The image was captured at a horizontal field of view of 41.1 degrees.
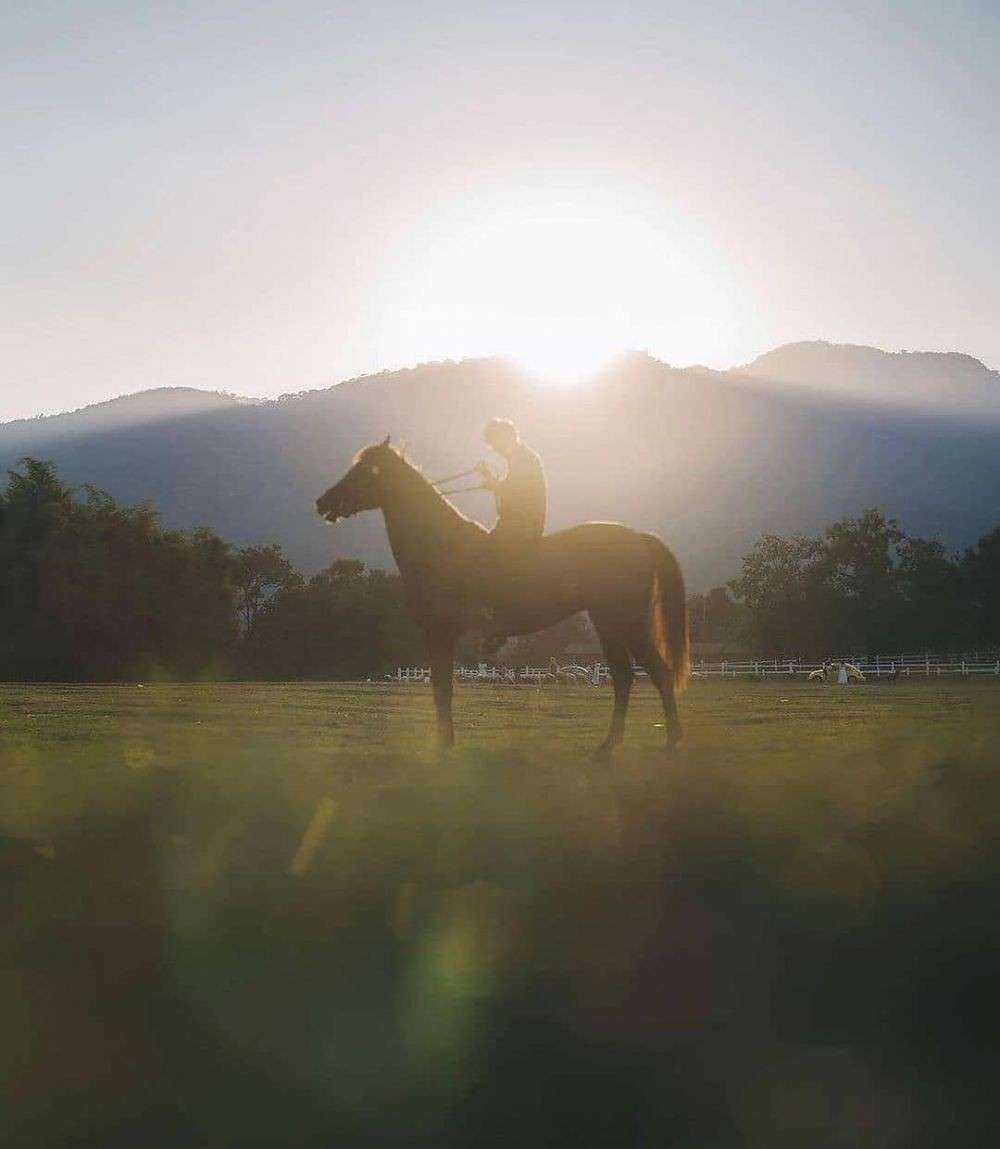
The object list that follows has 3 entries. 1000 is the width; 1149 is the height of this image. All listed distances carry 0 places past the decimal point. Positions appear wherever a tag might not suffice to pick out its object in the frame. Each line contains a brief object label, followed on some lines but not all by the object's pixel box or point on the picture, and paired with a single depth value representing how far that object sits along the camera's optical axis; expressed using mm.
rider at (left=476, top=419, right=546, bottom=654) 11812
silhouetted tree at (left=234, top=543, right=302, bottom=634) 108750
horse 11836
